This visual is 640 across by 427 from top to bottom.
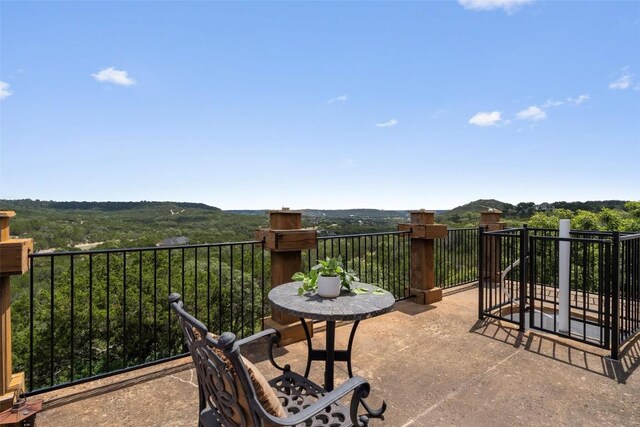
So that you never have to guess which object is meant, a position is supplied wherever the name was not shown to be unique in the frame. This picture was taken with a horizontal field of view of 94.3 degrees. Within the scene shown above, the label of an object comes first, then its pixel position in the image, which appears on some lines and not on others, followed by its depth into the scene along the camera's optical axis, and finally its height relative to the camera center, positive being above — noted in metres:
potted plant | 1.99 -0.46
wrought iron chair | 0.92 -0.63
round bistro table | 1.69 -0.57
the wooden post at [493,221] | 5.27 -0.12
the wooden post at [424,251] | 4.13 -0.53
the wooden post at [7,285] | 1.68 -0.43
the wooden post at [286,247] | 2.89 -0.33
